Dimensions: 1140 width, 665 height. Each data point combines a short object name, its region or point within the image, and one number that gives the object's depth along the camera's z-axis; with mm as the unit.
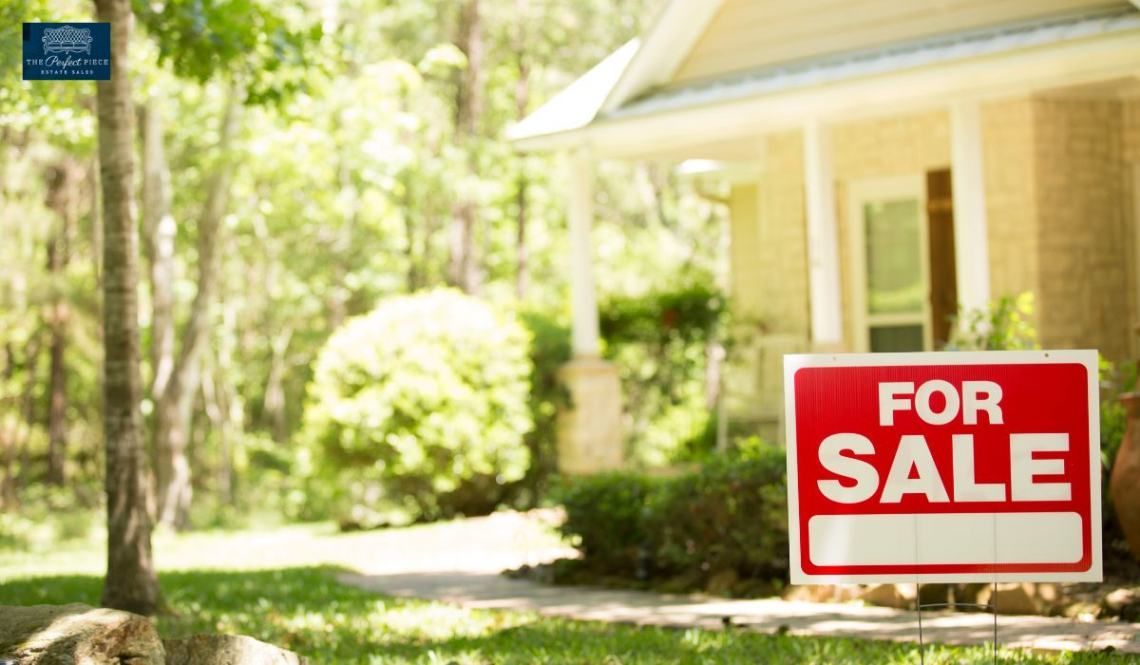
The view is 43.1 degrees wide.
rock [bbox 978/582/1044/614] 7812
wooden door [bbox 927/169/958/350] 14211
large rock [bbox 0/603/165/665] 4723
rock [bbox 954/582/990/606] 8172
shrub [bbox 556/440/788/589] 9414
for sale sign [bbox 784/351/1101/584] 5191
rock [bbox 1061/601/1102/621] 7586
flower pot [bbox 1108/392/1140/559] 7734
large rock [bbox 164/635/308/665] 5125
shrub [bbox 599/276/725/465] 16547
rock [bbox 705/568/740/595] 9352
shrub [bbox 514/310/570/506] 16906
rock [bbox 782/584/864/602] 8703
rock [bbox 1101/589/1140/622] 7461
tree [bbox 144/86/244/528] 20562
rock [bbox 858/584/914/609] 8352
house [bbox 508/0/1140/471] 11727
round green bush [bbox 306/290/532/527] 16344
